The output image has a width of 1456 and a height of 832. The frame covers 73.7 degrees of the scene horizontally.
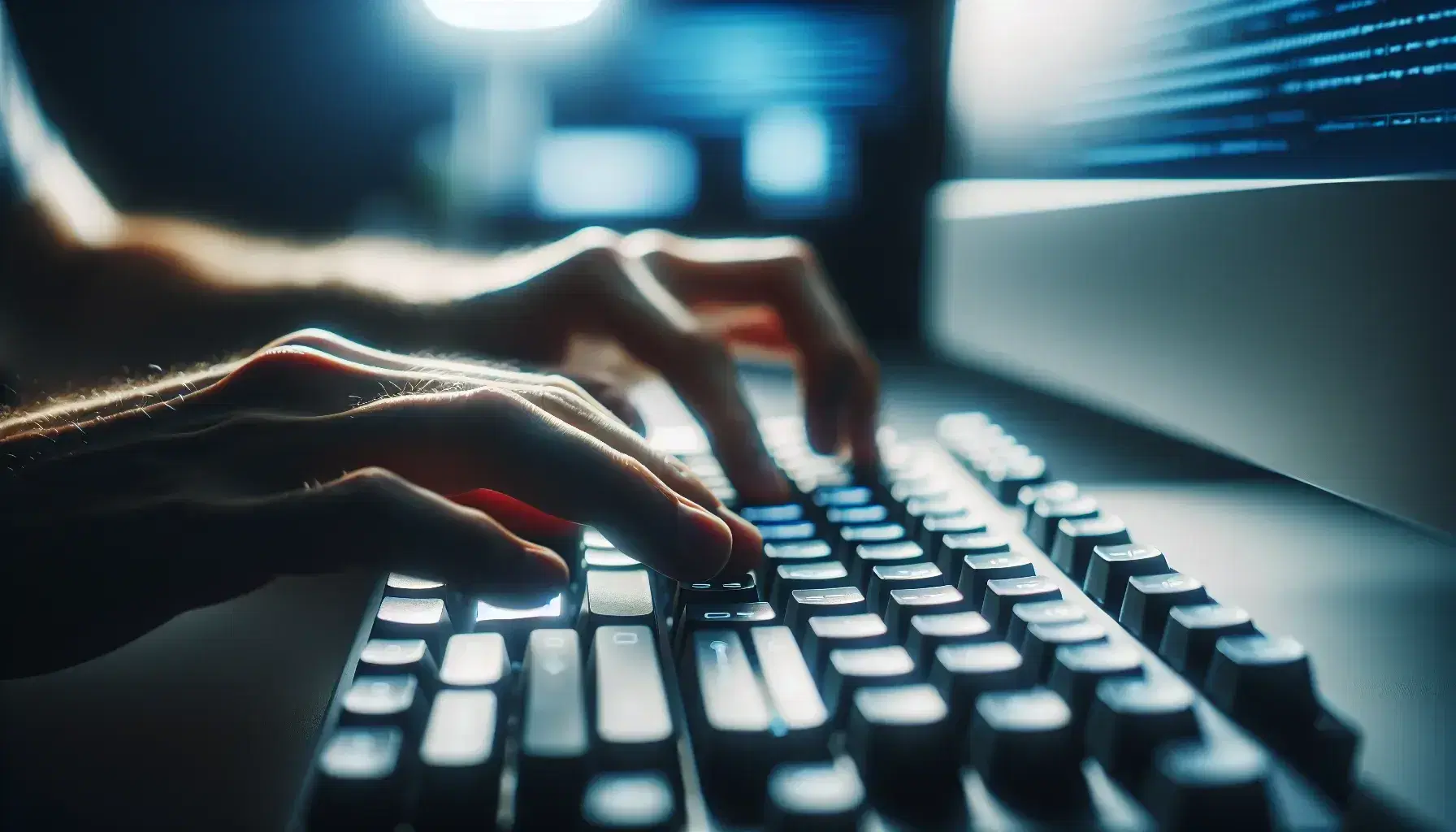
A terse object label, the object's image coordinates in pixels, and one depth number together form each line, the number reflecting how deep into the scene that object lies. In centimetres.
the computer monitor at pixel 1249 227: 42
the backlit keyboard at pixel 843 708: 26
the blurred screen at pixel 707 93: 130
